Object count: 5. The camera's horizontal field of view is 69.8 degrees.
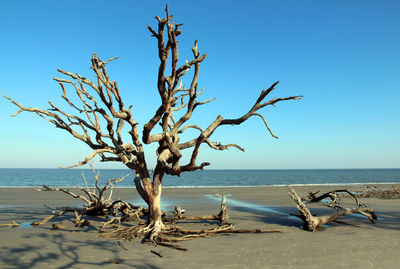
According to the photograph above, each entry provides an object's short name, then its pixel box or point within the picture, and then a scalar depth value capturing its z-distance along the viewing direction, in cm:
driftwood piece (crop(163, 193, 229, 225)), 955
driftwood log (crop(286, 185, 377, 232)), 886
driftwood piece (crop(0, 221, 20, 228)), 954
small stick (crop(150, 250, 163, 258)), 612
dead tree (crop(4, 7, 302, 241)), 673
